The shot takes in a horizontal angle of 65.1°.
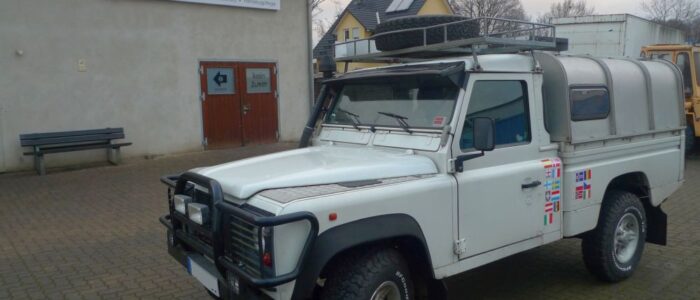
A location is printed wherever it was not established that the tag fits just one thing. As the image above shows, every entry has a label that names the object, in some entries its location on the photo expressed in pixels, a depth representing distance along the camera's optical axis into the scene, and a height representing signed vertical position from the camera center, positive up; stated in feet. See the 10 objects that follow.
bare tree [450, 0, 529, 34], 133.80 +20.59
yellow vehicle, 37.17 +0.46
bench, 33.04 -2.46
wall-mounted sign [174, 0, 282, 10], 40.32 +7.14
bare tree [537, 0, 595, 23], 183.62 +26.92
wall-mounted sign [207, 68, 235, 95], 40.75 +1.27
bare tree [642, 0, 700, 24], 157.58 +20.39
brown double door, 40.88 -0.42
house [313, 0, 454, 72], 105.29 +16.85
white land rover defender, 9.84 -1.80
